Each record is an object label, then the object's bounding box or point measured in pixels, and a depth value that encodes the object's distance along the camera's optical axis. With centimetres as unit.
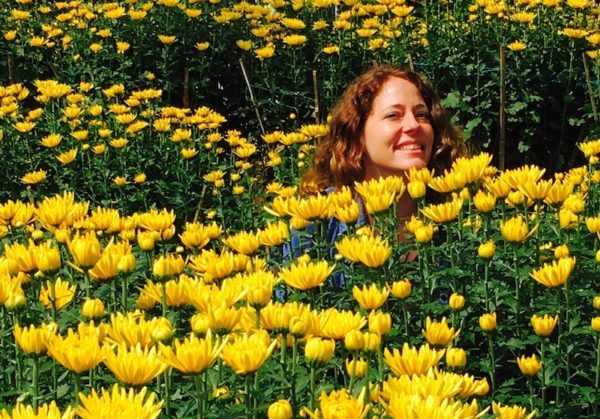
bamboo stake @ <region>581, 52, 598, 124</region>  577
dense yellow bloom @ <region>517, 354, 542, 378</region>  238
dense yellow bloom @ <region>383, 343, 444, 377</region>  179
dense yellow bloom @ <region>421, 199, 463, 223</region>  274
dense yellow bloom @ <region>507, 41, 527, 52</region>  612
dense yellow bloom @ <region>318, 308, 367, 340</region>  198
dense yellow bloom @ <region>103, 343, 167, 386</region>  163
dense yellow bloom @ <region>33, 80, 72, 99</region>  608
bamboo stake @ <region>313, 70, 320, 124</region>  638
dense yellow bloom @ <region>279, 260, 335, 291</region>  233
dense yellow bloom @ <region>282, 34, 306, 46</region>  693
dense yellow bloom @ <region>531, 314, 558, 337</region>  245
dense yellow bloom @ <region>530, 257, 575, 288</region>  249
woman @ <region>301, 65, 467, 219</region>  409
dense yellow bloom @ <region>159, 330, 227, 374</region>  163
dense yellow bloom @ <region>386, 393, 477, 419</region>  142
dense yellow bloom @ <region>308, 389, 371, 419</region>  148
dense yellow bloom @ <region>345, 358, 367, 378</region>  187
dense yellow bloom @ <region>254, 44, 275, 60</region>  688
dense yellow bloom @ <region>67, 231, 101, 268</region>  219
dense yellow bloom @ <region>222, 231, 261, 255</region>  266
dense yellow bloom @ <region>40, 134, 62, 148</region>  539
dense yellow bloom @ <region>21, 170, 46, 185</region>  465
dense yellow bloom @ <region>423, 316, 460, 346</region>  215
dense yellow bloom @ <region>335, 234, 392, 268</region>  238
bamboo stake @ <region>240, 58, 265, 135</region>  665
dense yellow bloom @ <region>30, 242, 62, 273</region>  218
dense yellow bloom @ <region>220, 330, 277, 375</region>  172
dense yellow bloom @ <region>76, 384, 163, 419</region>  144
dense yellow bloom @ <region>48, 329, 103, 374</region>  169
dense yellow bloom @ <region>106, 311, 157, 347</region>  183
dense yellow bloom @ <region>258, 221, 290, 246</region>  289
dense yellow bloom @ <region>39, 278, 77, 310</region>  221
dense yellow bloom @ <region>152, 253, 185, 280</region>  225
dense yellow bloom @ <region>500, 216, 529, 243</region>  269
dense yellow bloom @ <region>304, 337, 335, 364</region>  184
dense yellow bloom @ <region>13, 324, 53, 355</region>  184
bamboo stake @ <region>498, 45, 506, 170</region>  564
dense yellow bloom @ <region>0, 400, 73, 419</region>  145
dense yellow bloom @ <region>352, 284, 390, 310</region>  218
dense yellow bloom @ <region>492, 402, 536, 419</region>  184
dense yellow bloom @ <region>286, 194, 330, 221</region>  275
